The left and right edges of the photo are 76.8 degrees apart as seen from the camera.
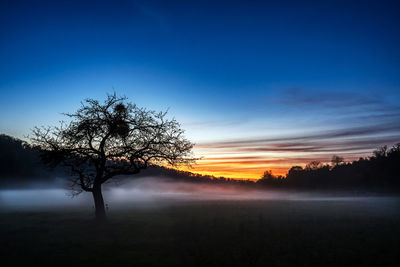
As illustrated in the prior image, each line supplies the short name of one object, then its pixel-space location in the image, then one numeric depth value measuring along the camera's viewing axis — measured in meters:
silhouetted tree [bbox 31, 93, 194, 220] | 21.45
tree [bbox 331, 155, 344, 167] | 144.19
